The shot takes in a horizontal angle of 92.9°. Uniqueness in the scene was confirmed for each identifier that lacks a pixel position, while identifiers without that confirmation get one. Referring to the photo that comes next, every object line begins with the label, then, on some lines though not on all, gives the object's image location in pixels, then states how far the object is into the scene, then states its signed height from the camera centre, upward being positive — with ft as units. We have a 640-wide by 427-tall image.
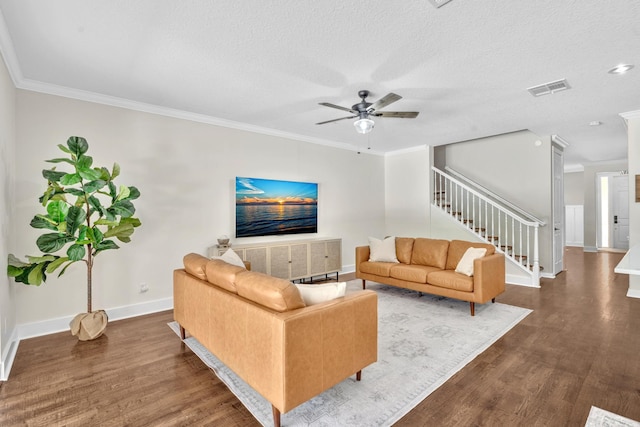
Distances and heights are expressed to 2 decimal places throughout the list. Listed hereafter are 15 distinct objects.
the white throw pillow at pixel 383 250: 15.97 -1.93
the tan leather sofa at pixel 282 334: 5.77 -2.58
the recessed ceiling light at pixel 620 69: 9.67 +4.66
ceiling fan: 11.03 +3.70
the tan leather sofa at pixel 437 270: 12.21 -2.61
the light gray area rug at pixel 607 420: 6.06 -4.22
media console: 14.90 -2.28
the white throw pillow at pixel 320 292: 6.93 -1.80
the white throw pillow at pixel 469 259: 12.64 -1.96
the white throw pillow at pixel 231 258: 10.92 -1.58
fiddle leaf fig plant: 9.29 -0.26
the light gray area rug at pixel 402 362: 6.52 -4.22
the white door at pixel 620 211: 28.73 +0.14
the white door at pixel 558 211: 19.07 +0.08
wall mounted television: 15.96 +0.41
